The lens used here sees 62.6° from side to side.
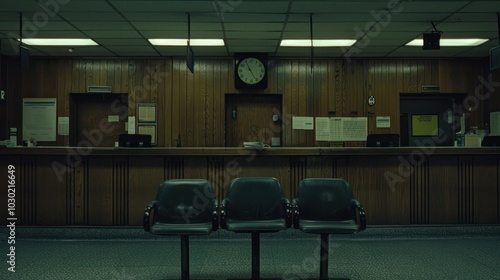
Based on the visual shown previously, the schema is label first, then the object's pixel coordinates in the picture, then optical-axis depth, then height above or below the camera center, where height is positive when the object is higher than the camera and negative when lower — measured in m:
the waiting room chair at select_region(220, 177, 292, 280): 3.65 -0.52
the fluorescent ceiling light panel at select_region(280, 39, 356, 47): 6.73 +1.67
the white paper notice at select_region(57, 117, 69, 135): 7.88 +0.34
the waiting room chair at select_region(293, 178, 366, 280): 3.65 -0.53
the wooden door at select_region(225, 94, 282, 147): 8.02 +0.46
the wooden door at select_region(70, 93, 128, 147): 8.12 +0.51
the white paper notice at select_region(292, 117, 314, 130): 7.95 +0.37
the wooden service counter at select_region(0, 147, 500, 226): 5.13 -0.43
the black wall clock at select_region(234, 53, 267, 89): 7.71 +1.35
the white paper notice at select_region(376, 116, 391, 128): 7.96 +0.41
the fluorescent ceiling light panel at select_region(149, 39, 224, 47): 6.73 +1.68
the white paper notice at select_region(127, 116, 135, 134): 7.89 +0.36
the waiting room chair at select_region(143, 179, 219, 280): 3.61 -0.53
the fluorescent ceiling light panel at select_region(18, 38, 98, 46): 6.66 +1.68
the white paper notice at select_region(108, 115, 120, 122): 8.13 +0.49
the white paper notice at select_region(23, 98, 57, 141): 7.84 +0.47
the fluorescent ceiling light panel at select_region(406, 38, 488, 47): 6.70 +1.66
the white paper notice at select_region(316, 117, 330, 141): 7.95 +0.28
